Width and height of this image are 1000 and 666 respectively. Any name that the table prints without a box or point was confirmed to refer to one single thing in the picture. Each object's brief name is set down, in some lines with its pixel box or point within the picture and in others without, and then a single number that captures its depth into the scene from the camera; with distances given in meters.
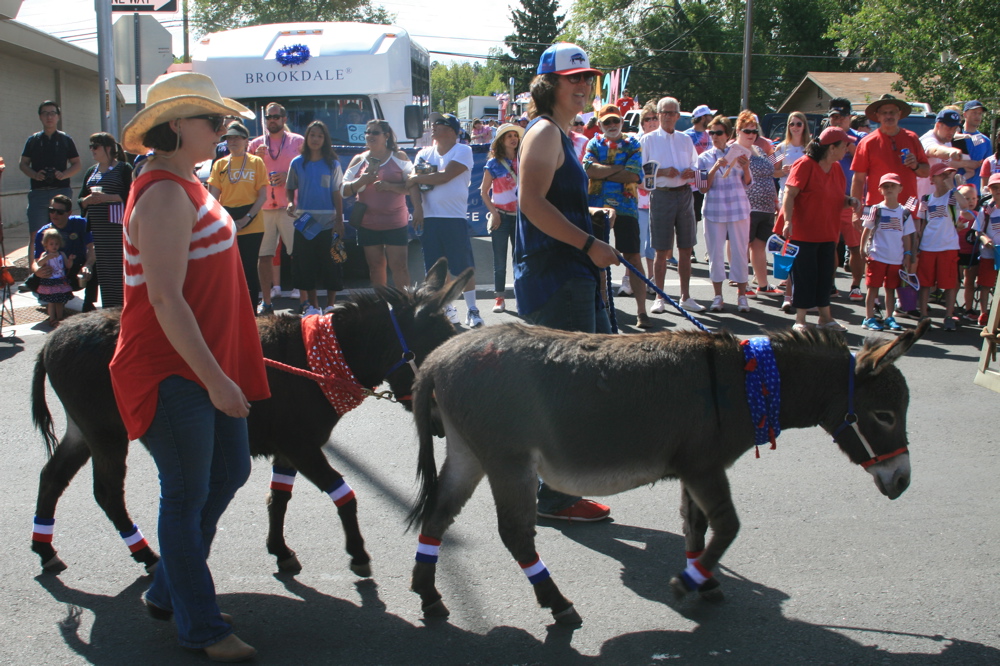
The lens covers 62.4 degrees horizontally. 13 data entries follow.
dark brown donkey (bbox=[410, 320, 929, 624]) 3.17
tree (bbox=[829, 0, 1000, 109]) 20.58
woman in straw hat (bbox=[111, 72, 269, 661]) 2.69
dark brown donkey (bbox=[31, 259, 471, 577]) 3.53
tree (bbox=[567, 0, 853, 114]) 51.22
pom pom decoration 12.70
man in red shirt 8.97
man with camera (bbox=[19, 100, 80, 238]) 10.42
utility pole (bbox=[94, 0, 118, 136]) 10.40
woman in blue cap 3.81
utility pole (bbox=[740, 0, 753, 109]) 35.31
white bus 12.73
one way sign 10.15
